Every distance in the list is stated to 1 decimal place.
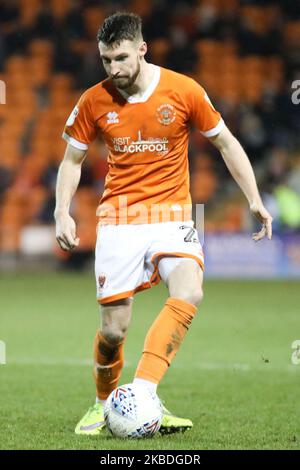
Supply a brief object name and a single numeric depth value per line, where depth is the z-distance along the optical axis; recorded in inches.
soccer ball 349.1
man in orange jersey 378.3
